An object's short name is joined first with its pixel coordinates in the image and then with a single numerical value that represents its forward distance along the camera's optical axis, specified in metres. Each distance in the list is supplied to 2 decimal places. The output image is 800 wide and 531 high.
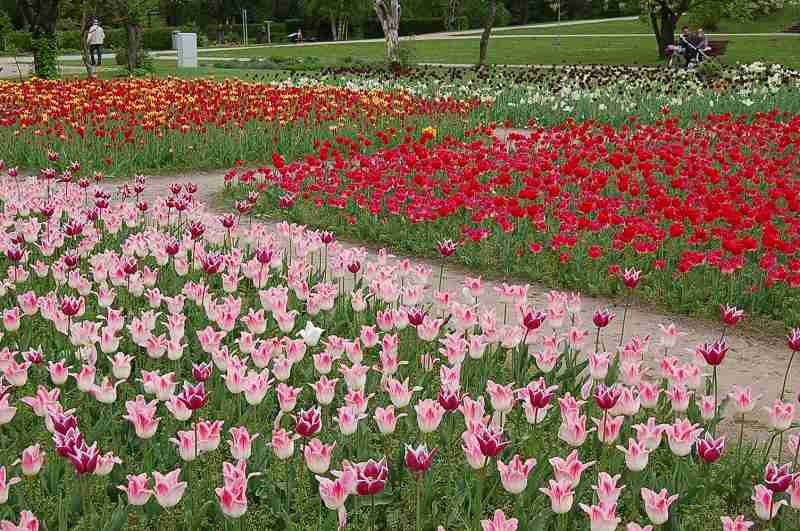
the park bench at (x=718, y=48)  33.53
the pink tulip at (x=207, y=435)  3.13
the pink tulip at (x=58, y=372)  3.73
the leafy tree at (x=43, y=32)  24.05
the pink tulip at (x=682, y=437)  3.29
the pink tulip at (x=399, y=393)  3.54
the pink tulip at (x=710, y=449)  3.17
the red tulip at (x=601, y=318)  4.26
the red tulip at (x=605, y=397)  3.40
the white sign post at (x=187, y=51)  35.00
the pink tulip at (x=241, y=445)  3.11
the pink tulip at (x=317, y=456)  3.01
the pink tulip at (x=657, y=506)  2.85
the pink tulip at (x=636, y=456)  3.21
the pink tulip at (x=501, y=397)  3.55
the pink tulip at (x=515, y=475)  2.95
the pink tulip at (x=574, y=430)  3.27
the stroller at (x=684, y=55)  26.91
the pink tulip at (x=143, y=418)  3.22
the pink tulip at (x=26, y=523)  2.67
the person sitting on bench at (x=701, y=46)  27.02
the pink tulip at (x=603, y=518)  2.78
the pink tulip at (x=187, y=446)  3.12
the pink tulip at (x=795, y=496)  3.03
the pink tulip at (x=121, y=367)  3.83
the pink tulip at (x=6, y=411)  3.34
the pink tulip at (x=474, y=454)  3.05
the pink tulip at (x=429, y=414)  3.27
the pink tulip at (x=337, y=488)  2.83
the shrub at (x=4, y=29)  38.15
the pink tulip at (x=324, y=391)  3.58
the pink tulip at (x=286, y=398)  3.53
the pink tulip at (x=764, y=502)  2.97
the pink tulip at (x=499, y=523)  2.68
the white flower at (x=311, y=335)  4.40
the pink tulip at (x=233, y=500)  2.79
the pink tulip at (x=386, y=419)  3.30
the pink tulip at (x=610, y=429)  3.39
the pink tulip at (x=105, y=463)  3.04
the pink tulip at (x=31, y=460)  3.03
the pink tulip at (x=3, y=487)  2.85
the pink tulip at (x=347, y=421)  3.32
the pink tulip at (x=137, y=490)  2.87
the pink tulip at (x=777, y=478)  2.90
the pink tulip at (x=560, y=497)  2.89
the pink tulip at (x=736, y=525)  2.76
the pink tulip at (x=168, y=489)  2.84
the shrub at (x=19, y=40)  49.22
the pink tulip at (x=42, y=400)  3.48
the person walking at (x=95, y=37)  32.09
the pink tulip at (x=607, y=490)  2.85
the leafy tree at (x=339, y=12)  57.91
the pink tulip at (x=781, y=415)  3.55
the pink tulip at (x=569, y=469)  3.03
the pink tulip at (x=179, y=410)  3.39
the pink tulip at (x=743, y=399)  3.66
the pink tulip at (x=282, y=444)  3.15
